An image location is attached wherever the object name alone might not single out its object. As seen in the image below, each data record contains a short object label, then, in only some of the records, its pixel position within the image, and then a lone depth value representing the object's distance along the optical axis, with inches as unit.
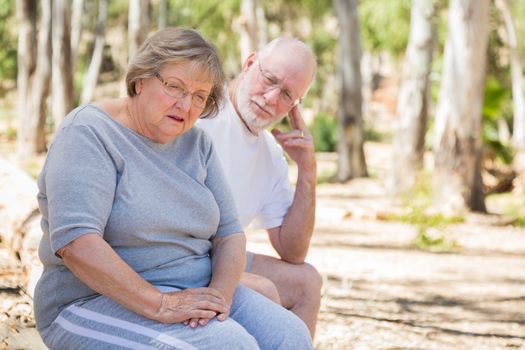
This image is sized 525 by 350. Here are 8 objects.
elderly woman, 100.0
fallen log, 176.1
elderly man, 139.6
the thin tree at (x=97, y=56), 912.2
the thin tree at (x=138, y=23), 599.8
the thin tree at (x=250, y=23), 514.6
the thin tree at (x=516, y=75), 1024.9
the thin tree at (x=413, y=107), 476.4
